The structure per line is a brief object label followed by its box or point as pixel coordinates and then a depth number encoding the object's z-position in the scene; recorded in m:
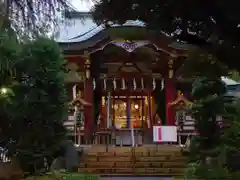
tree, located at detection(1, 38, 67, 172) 8.90
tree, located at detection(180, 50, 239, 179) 8.48
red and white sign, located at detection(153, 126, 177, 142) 10.53
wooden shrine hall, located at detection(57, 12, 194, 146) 11.71
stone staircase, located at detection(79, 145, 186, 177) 9.61
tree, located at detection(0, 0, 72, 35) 4.11
